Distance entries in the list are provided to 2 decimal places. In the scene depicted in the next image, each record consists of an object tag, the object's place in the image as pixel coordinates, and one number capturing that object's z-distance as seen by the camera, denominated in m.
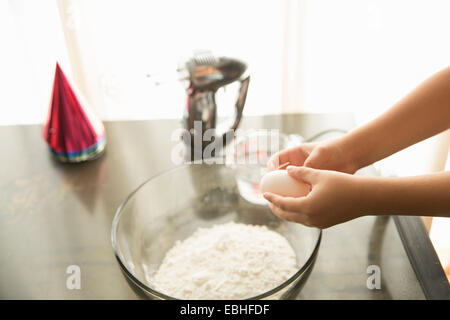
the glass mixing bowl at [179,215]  0.70
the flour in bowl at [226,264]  0.64
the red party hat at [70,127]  0.87
